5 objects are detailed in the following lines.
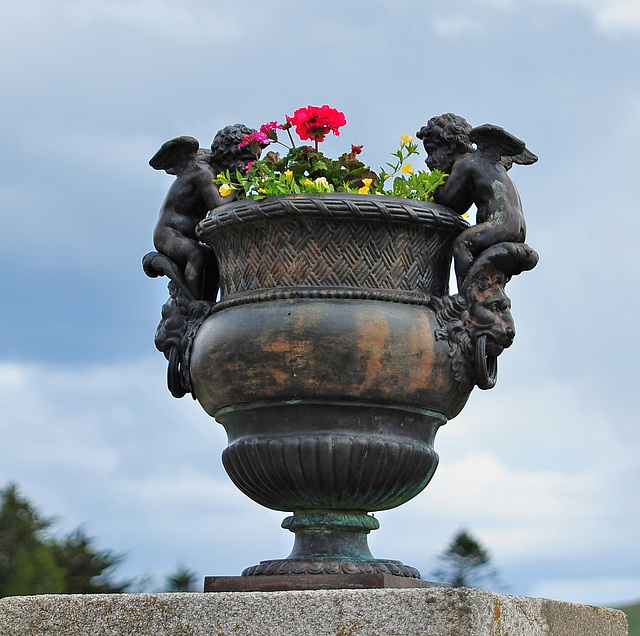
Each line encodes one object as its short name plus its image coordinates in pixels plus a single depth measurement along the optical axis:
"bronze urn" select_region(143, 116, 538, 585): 4.86
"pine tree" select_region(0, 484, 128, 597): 13.16
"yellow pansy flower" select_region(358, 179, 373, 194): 5.16
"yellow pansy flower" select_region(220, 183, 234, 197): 5.26
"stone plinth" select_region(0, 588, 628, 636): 4.15
